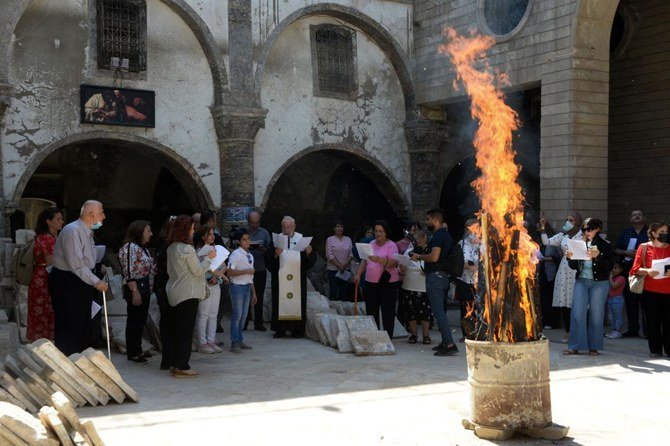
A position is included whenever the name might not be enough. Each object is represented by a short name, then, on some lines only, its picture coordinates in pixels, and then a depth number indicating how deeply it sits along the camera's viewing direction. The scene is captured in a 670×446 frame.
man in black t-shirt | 9.69
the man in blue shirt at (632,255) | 11.12
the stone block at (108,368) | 6.82
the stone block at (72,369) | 6.61
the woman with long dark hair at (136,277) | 8.72
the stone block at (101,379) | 6.81
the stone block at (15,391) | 6.46
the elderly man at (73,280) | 7.48
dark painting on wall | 13.86
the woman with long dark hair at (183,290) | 8.09
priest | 11.16
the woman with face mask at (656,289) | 9.37
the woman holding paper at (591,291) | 9.34
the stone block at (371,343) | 9.54
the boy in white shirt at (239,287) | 9.90
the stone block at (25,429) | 4.71
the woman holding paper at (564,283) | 10.49
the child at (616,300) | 11.15
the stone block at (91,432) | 4.93
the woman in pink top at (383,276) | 10.69
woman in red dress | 8.88
